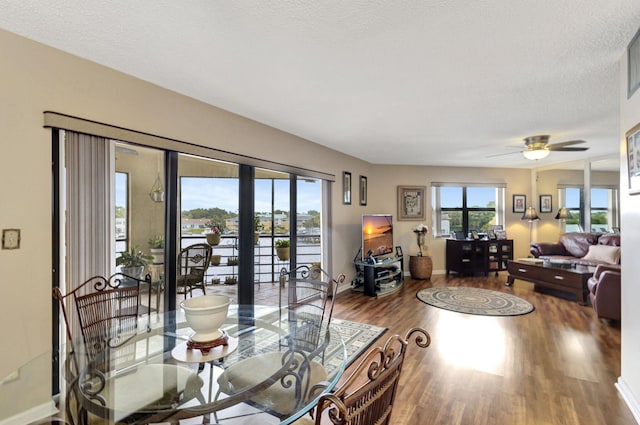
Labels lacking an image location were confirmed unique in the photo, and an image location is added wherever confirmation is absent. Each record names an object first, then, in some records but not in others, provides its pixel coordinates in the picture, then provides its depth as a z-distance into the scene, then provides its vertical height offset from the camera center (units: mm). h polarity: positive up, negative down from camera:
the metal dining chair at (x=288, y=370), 1479 -850
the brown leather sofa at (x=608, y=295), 3584 -979
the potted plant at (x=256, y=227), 3776 -169
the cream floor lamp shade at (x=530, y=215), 6758 -52
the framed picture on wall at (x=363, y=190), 6188 +470
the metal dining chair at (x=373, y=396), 805 -517
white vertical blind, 2180 +46
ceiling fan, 4238 +908
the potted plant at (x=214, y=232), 3318 -204
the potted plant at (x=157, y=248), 2779 -311
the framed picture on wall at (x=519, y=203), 7168 +227
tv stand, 5120 -1111
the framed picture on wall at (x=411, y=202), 6773 +243
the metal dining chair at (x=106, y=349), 1400 -806
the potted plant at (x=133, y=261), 2592 -408
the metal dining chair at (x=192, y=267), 3010 -542
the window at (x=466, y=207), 7023 +135
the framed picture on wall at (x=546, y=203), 7021 +219
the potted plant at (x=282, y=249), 4234 -492
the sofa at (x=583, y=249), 5348 -691
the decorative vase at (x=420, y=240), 6580 -579
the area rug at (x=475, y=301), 4250 -1347
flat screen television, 5359 -404
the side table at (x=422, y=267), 6277 -1102
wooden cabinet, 6562 -925
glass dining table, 1319 -832
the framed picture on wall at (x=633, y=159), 1904 +346
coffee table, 4562 -1015
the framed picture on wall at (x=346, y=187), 5520 +468
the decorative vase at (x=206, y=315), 1610 -537
